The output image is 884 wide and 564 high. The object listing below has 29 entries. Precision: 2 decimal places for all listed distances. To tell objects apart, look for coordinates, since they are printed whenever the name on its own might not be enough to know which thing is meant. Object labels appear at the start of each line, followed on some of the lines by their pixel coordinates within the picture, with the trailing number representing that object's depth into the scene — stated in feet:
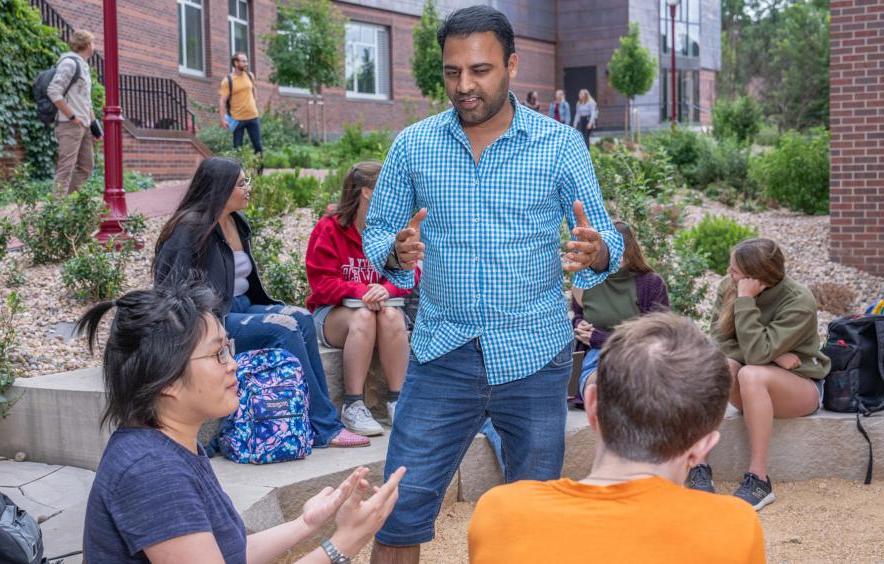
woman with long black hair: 15.57
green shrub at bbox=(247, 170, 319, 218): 27.43
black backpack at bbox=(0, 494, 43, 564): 9.02
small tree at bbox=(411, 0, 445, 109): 91.71
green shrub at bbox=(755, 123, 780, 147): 80.89
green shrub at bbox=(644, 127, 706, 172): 55.52
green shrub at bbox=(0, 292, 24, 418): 15.64
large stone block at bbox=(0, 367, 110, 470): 15.19
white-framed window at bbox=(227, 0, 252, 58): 79.71
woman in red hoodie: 17.03
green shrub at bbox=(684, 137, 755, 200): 49.19
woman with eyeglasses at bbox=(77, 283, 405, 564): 7.02
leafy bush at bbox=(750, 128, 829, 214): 40.81
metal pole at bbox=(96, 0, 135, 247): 27.04
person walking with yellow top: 47.34
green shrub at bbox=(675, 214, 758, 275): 30.48
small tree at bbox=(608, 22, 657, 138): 113.29
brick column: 31.40
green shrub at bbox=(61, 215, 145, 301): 21.34
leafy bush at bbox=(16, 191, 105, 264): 24.23
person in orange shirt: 5.64
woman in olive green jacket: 16.29
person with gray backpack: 34.63
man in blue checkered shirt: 9.82
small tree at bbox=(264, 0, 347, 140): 77.00
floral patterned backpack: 15.11
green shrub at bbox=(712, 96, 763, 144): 74.54
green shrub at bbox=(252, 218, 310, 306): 20.62
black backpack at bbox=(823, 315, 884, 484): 17.07
